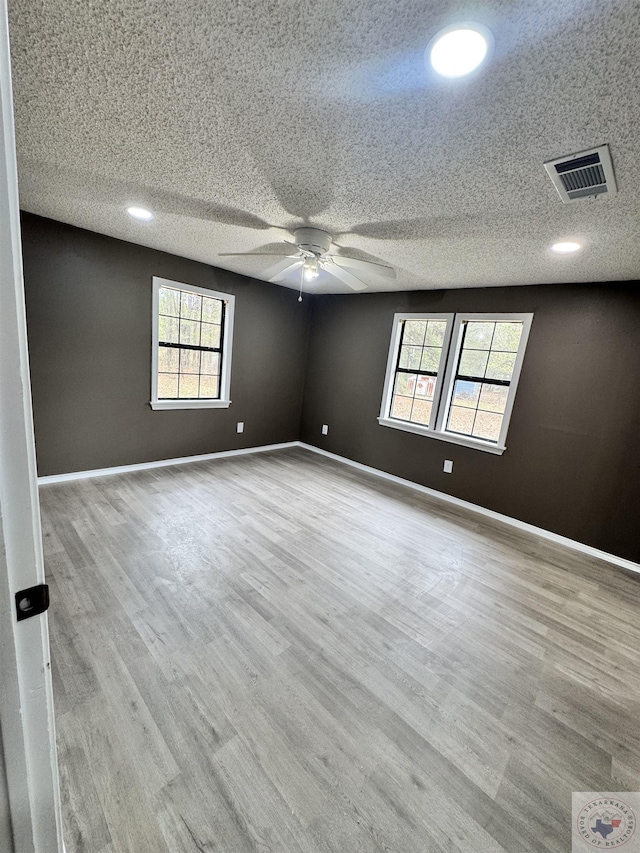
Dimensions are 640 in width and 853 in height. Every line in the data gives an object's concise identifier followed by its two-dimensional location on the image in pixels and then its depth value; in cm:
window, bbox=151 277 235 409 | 388
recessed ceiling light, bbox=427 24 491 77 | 94
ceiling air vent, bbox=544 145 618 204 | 140
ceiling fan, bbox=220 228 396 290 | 244
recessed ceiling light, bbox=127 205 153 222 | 254
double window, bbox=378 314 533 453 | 360
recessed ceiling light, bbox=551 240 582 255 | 228
